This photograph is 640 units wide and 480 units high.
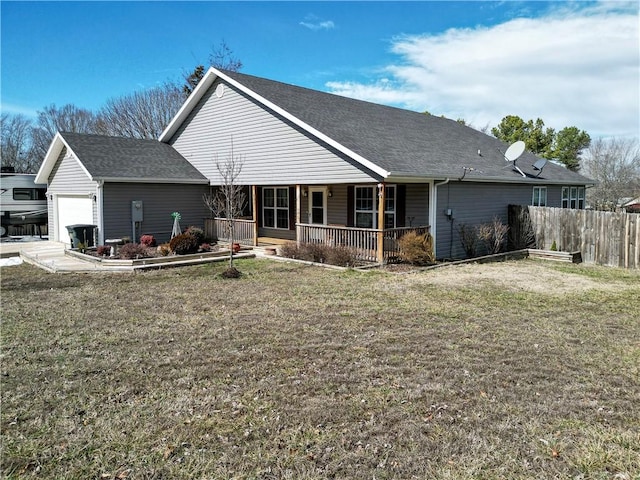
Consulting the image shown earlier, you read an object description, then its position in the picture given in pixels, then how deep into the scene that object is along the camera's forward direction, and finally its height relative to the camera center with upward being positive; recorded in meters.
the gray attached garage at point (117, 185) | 14.96 +1.01
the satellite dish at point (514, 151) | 17.25 +2.37
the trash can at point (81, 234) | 14.79 -0.68
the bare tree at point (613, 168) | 39.34 +4.04
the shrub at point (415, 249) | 12.19 -0.97
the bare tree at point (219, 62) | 33.75 +11.54
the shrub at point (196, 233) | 15.16 -0.66
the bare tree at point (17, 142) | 38.72 +6.24
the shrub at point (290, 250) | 13.56 -1.14
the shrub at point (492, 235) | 14.58 -0.71
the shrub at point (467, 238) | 14.23 -0.81
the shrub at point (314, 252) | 12.84 -1.12
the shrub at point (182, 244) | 13.70 -0.93
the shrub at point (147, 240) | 14.79 -0.88
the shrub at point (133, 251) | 12.87 -1.10
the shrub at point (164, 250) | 13.52 -1.10
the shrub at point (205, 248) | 14.52 -1.12
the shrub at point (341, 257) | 12.30 -1.20
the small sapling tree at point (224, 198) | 16.05 +0.68
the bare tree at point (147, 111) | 35.78 +8.18
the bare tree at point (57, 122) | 40.69 +8.43
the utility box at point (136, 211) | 15.43 +0.08
